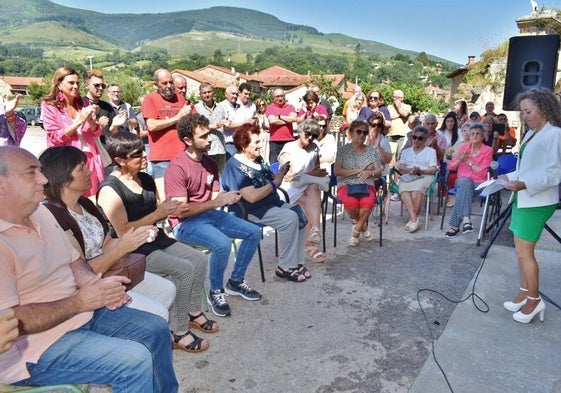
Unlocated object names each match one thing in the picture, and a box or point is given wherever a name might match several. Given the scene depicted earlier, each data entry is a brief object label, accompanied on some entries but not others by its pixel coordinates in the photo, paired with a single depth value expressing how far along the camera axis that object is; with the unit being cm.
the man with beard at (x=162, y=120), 432
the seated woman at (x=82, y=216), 209
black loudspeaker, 547
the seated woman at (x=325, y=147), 502
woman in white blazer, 283
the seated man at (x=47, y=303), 159
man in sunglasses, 428
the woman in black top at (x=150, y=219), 264
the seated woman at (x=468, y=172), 502
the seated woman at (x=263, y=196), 358
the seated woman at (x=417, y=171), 522
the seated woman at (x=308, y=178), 432
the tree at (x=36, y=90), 5647
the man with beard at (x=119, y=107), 495
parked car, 2978
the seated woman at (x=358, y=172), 468
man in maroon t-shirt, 310
